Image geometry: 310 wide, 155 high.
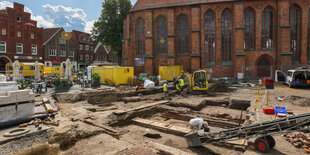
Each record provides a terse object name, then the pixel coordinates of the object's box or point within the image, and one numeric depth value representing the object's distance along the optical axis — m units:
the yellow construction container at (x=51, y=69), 25.84
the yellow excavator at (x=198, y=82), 14.64
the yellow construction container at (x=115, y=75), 18.08
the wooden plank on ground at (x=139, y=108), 7.76
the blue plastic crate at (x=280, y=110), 6.33
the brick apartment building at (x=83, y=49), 43.81
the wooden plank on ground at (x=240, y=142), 4.94
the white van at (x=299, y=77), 15.31
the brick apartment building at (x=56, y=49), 36.00
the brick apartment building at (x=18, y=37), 28.14
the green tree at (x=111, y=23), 32.00
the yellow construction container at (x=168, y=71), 24.99
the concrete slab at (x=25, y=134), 3.98
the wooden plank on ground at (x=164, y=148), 4.41
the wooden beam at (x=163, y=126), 6.20
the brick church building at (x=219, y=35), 23.61
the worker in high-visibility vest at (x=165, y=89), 12.52
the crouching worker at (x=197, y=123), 6.09
